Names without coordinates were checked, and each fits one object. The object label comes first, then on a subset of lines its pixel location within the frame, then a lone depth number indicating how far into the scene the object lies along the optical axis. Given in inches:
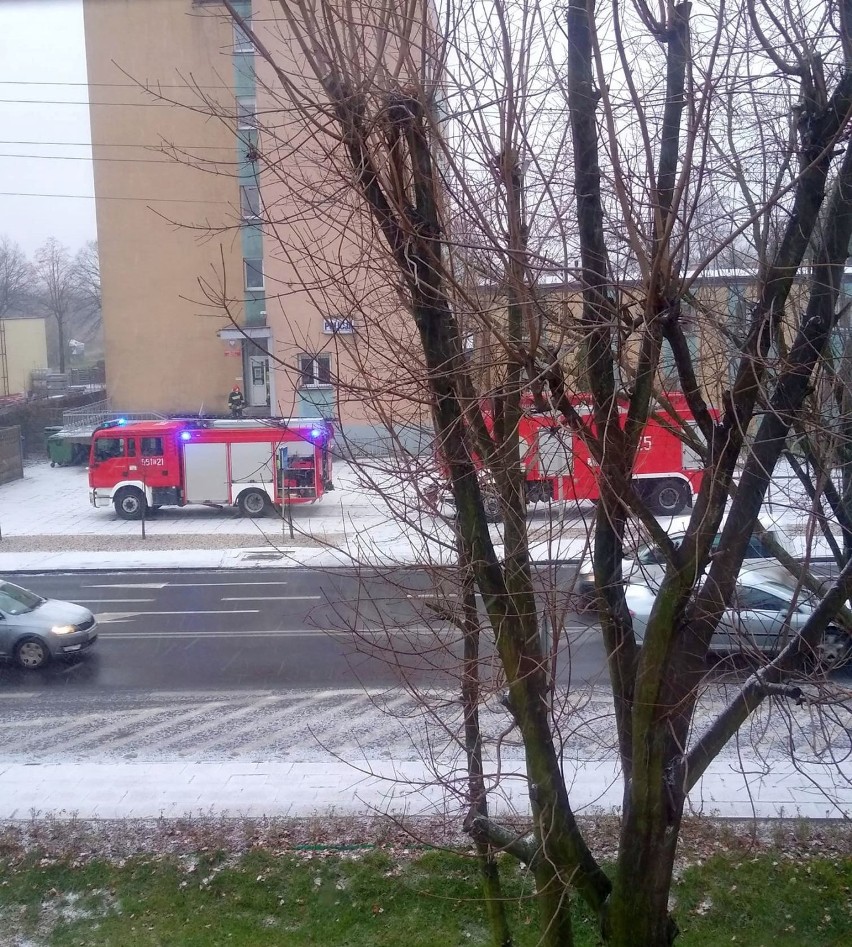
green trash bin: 1160.2
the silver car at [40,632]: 468.1
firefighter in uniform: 1005.8
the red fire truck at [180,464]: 856.9
